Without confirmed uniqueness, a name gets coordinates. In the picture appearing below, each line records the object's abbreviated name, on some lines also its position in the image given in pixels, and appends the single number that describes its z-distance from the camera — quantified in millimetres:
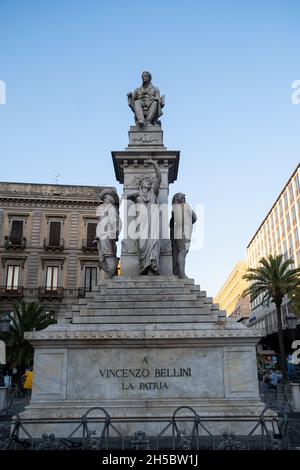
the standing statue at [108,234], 11930
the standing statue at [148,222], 11375
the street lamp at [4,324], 18359
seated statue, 13836
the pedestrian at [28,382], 19953
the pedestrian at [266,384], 27338
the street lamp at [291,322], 20234
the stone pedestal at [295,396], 16736
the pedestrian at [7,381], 26445
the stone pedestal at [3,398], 17284
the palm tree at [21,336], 31531
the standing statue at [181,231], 11906
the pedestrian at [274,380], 24809
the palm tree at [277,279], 35219
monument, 9250
